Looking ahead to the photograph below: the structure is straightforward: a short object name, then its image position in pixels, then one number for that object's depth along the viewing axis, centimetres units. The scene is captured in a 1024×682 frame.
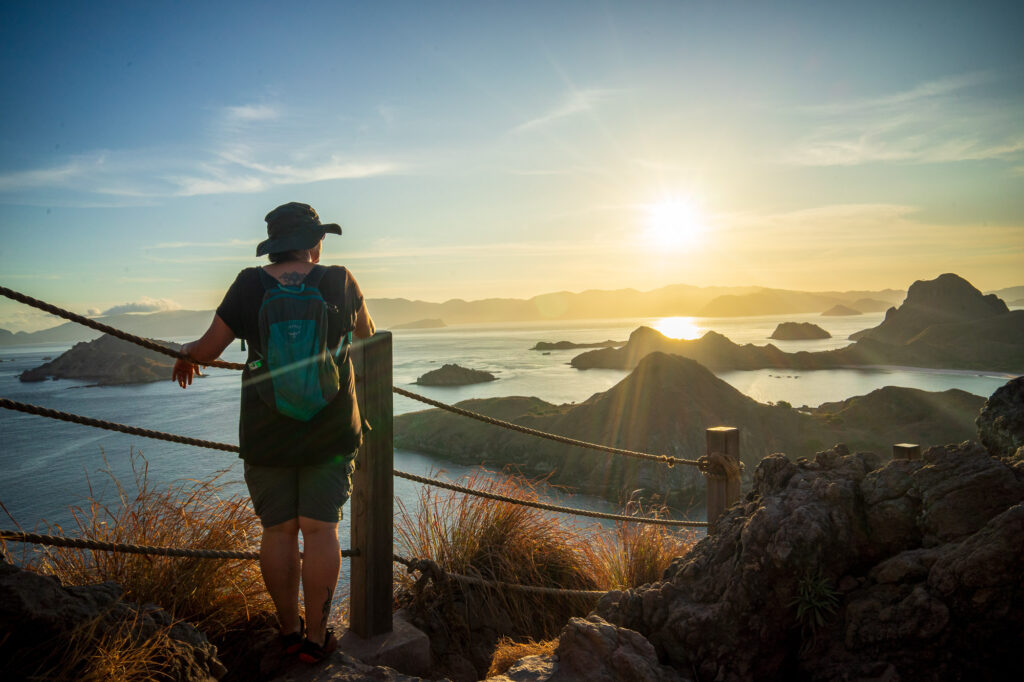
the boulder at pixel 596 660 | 234
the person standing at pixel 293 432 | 226
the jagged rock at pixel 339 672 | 240
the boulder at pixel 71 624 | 206
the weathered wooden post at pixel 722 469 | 396
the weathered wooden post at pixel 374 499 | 292
